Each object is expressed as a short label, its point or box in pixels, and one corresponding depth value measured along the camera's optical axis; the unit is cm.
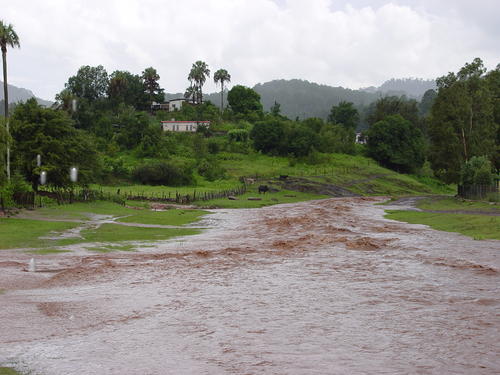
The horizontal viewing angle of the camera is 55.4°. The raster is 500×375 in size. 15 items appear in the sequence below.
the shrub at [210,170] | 9369
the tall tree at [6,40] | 4872
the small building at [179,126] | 13062
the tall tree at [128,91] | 13638
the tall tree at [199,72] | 15188
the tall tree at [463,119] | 6712
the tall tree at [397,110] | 15012
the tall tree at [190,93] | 15711
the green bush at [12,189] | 4062
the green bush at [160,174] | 8519
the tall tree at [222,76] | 15625
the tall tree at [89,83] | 14062
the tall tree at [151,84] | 14012
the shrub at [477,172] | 5661
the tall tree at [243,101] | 15312
